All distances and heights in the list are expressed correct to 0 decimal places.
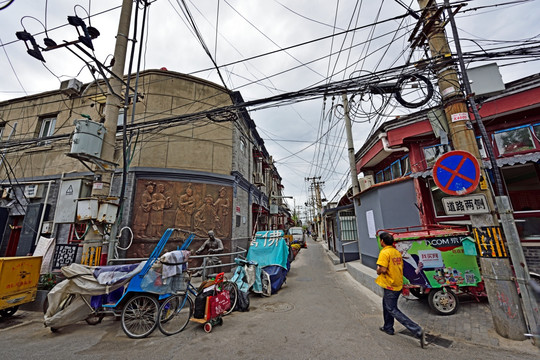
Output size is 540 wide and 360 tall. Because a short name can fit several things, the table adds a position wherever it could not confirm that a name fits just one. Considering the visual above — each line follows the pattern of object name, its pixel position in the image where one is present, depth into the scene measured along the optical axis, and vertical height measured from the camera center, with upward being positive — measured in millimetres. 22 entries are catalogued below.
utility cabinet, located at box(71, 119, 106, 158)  5180 +2325
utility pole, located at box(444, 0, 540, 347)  3404 -417
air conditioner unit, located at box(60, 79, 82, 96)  11109 +7557
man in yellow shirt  3777 -907
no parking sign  3680 +900
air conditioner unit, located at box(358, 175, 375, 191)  11141 +2359
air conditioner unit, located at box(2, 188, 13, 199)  10766 +2219
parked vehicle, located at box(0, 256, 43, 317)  4715 -972
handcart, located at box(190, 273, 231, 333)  4266 -1476
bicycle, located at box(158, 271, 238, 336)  4301 -1609
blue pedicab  4184 -1190
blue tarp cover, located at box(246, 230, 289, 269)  7215 -646
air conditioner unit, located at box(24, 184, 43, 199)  10406 +2210
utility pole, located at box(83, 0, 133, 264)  5375 +2927
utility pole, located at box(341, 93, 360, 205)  9656 +3337
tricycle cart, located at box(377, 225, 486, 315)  4590 -902
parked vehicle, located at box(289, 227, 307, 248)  22906 -485
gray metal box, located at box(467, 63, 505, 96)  4363 +2910
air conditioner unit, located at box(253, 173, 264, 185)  15361 +3780
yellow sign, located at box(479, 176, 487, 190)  3891 +723
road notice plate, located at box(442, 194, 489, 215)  3799 +345
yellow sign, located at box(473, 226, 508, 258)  3734 -313
